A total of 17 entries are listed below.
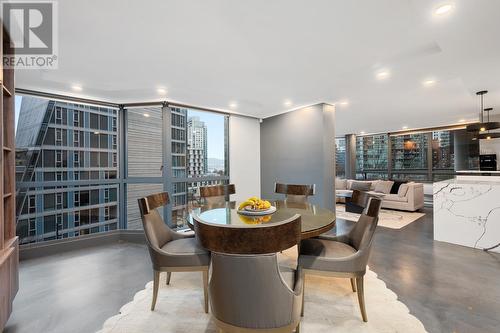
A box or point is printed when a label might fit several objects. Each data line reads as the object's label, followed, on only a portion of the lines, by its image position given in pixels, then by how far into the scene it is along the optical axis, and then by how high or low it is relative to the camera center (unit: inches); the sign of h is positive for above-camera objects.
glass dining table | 45.7 -14.3
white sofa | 234.7 -30.9
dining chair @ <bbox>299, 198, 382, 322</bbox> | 71.9 -29.5
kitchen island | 132.6 -29.6
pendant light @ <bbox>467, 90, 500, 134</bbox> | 154.7 +26.4
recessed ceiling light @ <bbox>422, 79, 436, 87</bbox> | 131.4 +48.0
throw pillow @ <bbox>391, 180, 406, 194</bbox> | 252.6 -23.1
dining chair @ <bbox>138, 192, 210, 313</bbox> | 78.4 -29.9
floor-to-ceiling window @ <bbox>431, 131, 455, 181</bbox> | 294.0 +12.9
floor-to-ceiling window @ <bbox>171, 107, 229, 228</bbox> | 176.9 +10.6
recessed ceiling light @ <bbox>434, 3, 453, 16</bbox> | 63.9 +44.4
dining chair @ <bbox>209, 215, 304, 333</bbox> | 48.0 -27.8
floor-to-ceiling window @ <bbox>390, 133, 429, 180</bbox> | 315.6 +12.6
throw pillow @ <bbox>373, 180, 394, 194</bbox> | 257.4 -23.8
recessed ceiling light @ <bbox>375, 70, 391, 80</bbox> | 117.6 +47.8
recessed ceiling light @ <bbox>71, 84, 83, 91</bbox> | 130.7 +47.6
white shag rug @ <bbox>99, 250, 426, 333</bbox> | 70.6 -49.3
